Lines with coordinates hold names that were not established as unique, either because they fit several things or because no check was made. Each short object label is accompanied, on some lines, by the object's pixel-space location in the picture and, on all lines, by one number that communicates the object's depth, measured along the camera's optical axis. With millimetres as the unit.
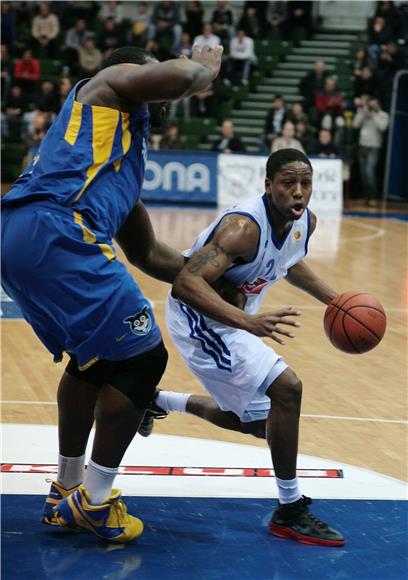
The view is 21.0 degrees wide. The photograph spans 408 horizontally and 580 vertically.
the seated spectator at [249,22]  22312
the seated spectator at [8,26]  21547
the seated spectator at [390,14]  21172
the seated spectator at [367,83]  20672
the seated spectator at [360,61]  20938
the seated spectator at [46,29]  21828
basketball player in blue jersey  4340
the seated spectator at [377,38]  21000
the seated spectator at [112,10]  22531
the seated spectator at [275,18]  22484
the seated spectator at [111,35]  21469
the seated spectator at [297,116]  19125
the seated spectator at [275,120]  19688
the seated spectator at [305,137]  18953
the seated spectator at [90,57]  21016
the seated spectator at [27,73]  20859
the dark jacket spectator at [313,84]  20469
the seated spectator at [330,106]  19672
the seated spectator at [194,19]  22067
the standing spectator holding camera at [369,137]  20000
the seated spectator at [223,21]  21578
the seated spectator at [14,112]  19875
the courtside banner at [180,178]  18938
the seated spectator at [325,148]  18922
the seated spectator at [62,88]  19906
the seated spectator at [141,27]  21703
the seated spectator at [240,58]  21297
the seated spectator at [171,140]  19078
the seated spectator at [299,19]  22661
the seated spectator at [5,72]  20655
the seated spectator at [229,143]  19203
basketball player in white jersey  4812
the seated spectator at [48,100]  19922
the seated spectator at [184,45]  21078
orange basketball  5066
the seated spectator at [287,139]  18561
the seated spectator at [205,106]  20875
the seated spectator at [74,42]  21686
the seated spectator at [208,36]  20700
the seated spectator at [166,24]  21875
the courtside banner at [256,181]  18453
